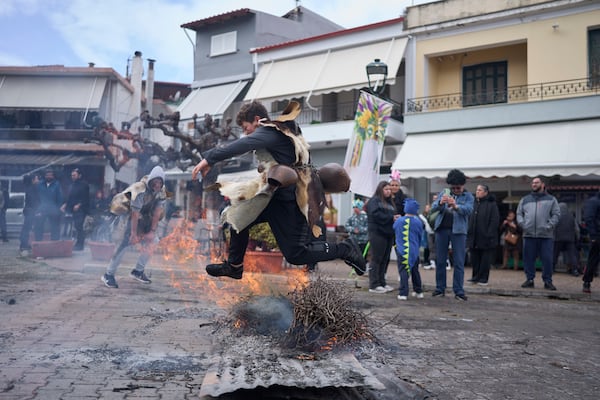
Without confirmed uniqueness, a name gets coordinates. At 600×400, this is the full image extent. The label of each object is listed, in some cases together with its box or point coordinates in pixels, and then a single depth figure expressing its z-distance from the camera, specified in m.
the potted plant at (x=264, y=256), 10.75
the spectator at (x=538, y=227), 9.69
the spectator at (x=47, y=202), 12.48
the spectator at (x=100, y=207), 15.30
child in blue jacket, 8.27
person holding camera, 8.50
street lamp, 12.94
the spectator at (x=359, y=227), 10.69
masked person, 8.01
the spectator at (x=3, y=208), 15.44
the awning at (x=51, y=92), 21.67
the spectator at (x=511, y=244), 13.95
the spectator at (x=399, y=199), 10.60
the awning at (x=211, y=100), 22.23
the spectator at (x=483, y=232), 9.85
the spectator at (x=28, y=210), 12.50
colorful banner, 11.23
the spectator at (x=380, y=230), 8.91
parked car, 16.48
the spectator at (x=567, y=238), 12.55
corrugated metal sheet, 3.27
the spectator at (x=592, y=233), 9.16
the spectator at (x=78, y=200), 13.38
